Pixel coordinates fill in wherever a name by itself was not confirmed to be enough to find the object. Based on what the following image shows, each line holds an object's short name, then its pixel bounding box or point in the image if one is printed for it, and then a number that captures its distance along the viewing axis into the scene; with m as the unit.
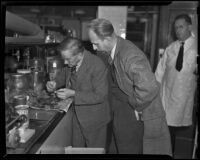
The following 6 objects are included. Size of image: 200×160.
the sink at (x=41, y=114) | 1.07
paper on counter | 1.25
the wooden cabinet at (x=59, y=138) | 0.96
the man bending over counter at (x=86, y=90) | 1.15
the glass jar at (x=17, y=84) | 0.89
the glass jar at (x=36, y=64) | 1.26
